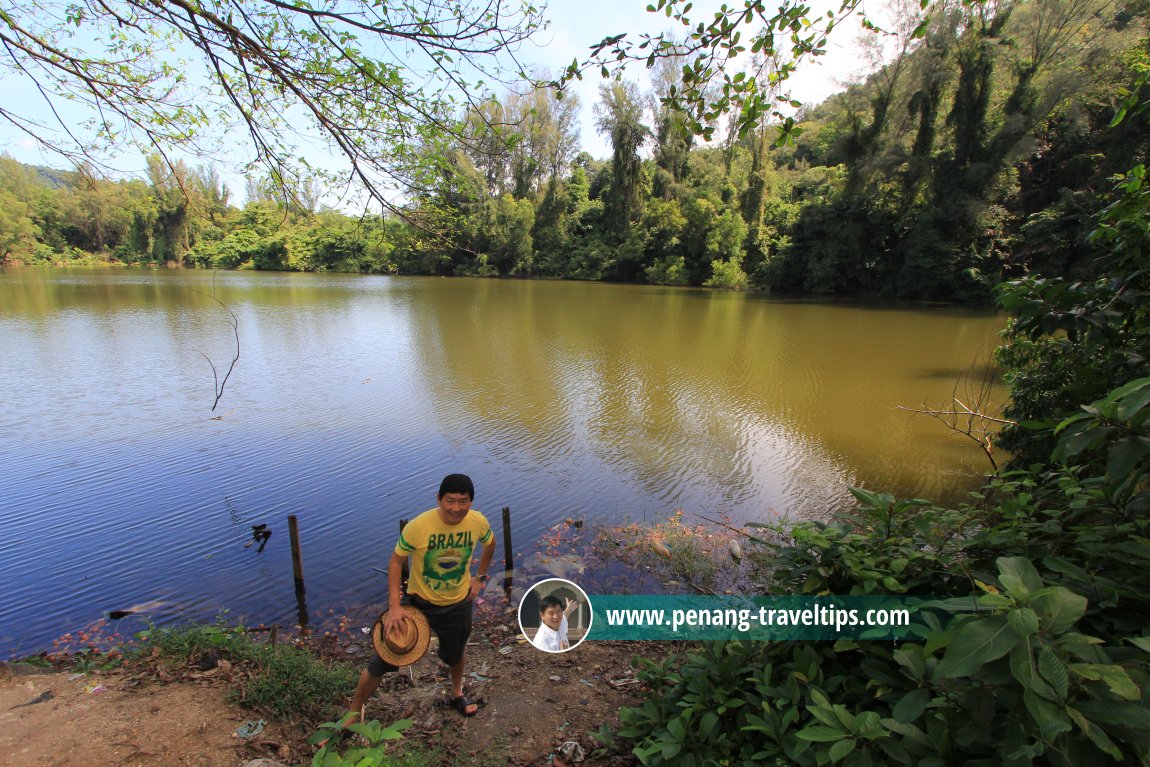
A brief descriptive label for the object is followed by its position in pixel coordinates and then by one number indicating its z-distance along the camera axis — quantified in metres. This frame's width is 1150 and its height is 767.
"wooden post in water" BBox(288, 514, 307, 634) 4.86
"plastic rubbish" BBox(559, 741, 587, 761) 2.91
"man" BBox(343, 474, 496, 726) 2.99
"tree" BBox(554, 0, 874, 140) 2.25
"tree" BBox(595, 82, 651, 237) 41.56
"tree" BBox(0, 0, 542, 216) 2.73
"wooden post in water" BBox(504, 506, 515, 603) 5.42
